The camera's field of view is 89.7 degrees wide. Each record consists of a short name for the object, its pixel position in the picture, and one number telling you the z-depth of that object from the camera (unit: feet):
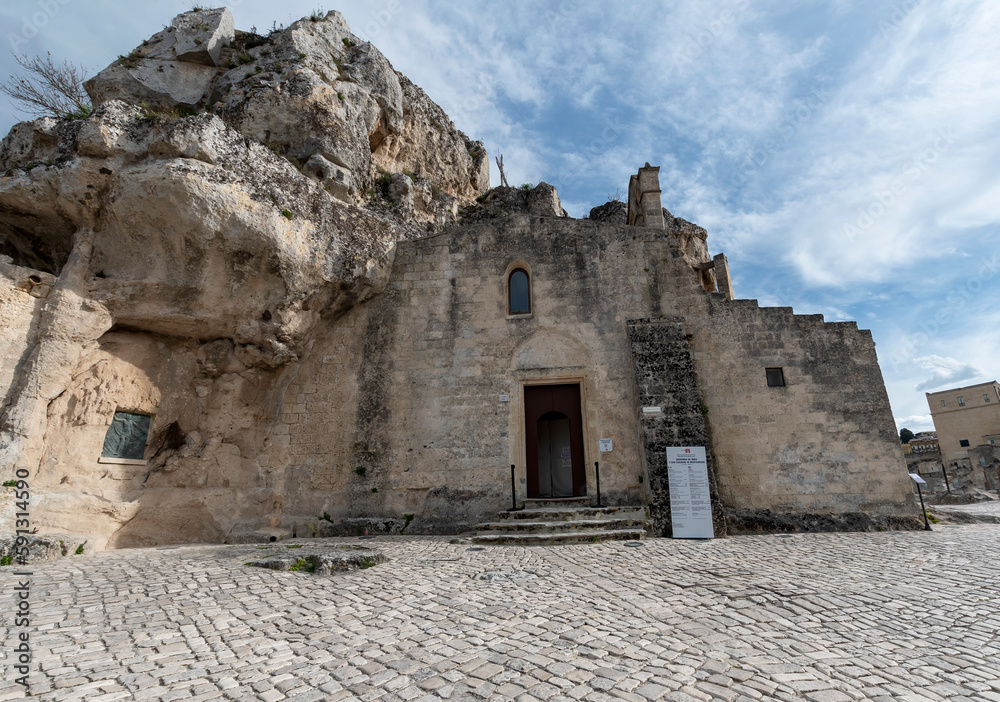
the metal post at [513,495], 32.40
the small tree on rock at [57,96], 41.19
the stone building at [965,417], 100.83
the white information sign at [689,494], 27.73
